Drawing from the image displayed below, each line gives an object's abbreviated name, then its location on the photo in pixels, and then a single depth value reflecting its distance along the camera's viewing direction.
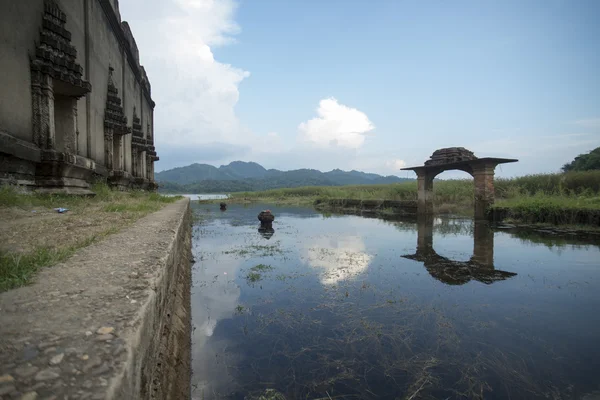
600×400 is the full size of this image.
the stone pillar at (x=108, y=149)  9.86
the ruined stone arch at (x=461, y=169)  11.81
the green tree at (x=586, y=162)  25.12
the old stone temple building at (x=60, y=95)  4.98
